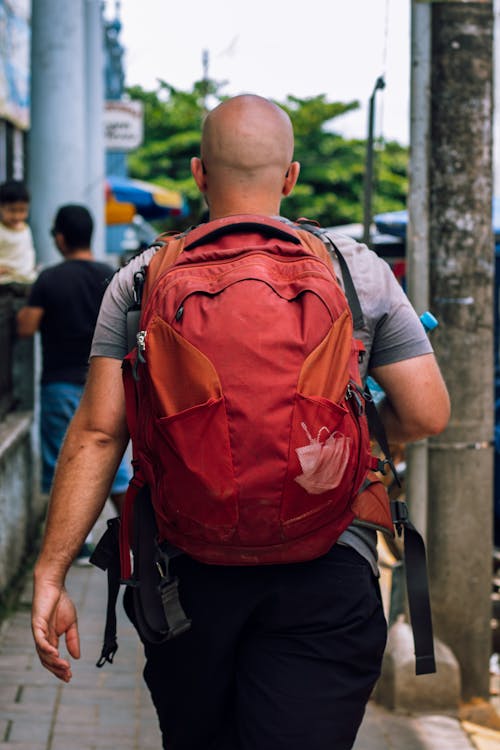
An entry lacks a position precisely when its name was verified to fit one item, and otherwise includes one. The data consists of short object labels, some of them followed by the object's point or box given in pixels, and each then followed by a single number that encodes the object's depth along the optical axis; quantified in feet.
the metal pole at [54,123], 32.37
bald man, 7.93
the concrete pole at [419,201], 15.25
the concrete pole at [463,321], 15.28
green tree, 135.33
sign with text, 51.24
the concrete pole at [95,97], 40.52
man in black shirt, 21.94
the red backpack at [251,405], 7.13
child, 27.02
